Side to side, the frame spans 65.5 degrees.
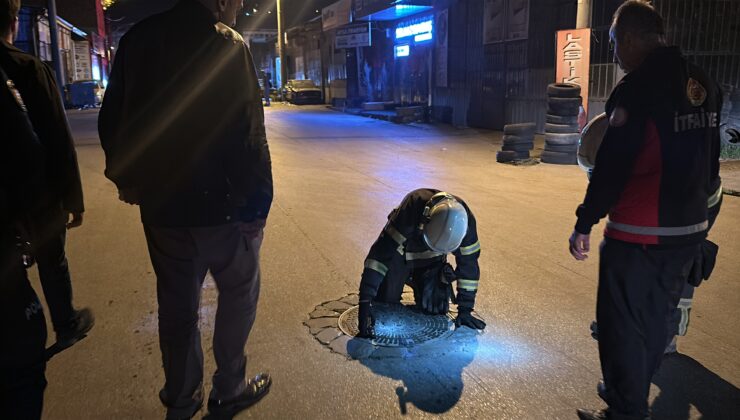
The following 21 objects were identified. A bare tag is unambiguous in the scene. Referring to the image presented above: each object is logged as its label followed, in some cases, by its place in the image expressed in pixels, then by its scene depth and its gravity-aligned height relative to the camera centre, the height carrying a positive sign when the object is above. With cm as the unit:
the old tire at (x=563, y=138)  1188 -86
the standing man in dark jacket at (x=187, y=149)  244 -22
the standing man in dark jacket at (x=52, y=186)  292 -49
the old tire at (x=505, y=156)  1215 -124
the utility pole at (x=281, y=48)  3957 +340
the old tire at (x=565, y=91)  1220 +11
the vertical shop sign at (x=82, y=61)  4118 +274
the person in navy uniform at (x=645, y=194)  253 -44
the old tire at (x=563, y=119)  1215 -48
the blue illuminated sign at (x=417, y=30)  2370 +287
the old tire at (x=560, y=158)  1191 -127
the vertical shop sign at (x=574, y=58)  1297 +87
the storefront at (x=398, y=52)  2416 +211
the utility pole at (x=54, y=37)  2370 +253
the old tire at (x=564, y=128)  1207 -66
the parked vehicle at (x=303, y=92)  3856 +36
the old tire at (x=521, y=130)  1208 -69
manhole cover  385 -158
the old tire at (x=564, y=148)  1195 -106
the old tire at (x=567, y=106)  1216 -21
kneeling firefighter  350 -102
